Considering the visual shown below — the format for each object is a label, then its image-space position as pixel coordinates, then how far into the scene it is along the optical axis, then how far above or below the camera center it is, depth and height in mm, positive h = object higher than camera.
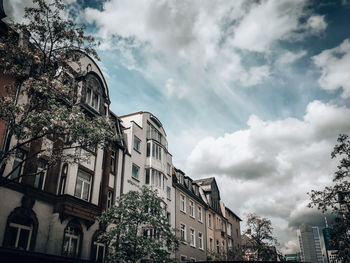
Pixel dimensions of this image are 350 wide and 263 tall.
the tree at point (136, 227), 17484 +2140
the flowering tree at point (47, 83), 12234 +7165
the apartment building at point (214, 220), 41788 +6356
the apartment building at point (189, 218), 33656 +5255
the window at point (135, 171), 27359 +7760
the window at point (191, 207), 37969 +6659
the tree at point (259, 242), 42156 +3117
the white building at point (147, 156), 27359 +9564
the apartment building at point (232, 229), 50672 +6143
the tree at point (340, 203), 23500 +4525
